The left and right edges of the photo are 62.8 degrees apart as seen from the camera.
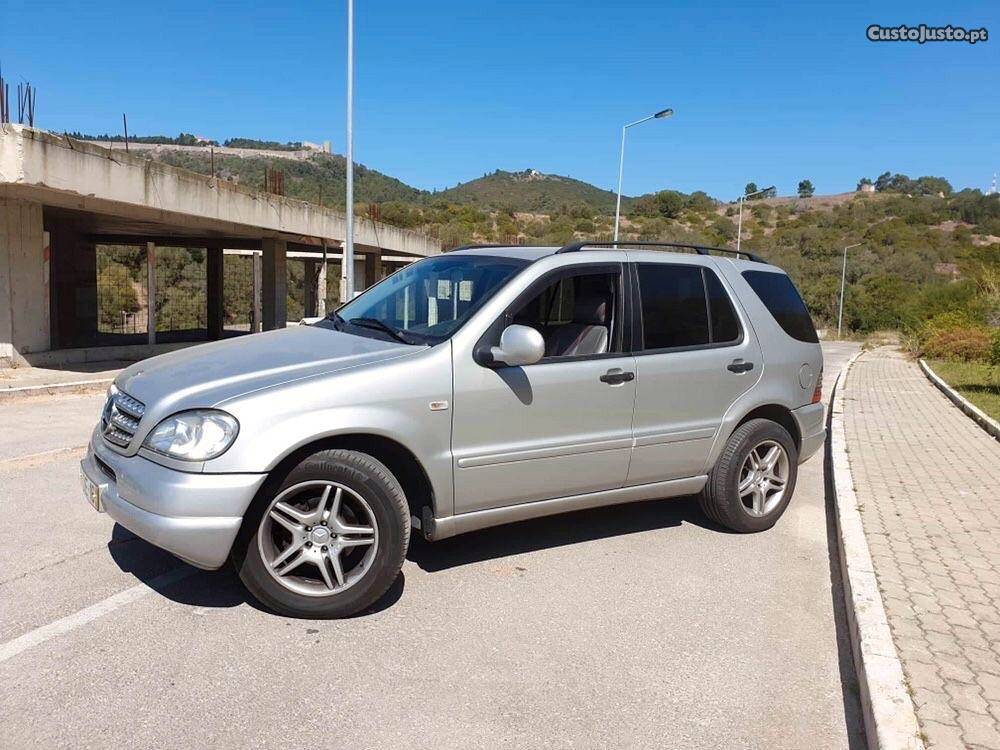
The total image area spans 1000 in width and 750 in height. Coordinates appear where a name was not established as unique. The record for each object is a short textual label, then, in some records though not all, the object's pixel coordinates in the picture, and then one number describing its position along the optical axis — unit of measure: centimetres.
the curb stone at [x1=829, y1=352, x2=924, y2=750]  312
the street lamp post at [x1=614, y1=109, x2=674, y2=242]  3068
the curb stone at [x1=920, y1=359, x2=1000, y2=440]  1072
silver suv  376
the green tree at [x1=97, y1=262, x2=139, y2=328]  2784
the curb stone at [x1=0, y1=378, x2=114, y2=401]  1115
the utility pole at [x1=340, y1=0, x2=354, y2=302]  1883
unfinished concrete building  1272
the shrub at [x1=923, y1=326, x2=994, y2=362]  2286
